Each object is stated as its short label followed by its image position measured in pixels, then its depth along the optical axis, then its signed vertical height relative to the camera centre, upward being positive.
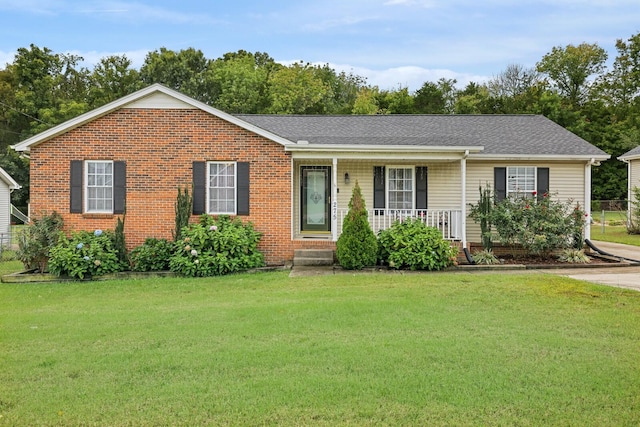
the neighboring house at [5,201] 24.93 +0.65
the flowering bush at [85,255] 11.18 -0.96
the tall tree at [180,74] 40.53 +11.73
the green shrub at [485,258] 12.07 -1.07
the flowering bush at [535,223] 12.36 -0.20
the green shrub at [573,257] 12.34 -1.06
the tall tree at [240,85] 38.94 +10.79
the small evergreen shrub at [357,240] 11.27 -0.59
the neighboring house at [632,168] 23.66 +2.37
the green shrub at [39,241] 11.70 -0.65
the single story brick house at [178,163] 12.09 +1.27
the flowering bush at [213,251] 11.24 -0.86
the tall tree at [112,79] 39.09 +11.30
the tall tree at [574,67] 47.53 +14.55
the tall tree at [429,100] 35.66 +8.53
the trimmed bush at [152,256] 11.69 -1.00
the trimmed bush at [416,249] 11.29 -0.79
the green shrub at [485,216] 12.78 -0.02
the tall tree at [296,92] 39.54 +10.43
